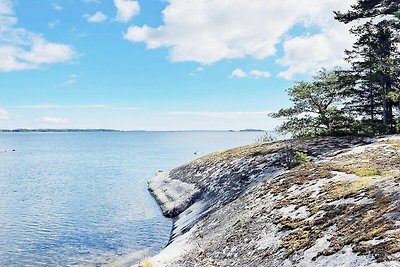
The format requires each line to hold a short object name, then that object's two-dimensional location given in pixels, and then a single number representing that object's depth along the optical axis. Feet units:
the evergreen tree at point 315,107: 138.31
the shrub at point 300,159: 86.77
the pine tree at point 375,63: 122.52
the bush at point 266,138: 169.31
